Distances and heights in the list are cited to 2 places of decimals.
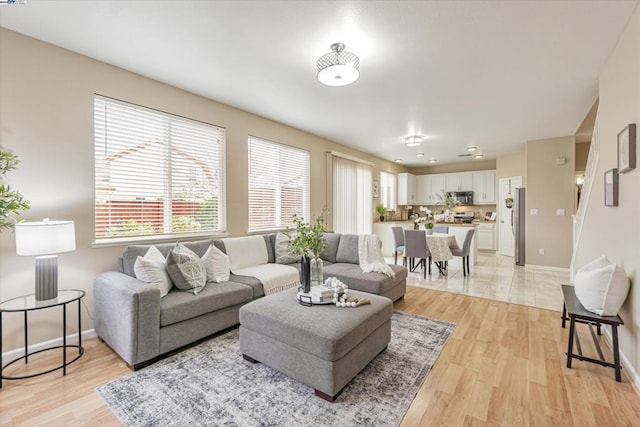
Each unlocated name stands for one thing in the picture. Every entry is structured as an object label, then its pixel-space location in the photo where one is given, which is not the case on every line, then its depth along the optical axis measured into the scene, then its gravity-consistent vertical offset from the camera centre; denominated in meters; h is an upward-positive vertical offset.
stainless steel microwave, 8.73 +0.46
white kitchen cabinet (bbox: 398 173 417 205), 9.05 +0.76
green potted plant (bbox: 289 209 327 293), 2.46 -0.33
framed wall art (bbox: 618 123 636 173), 2.11 +0.49
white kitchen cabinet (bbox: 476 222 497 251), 8.04 -0.70
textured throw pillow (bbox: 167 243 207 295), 2.70 -0.58
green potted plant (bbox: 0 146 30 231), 2.04 +0.11
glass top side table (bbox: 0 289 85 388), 2.08 -0.69
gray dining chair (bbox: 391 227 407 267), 5.66 -0.53
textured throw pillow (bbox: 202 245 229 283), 3.06 -0.59
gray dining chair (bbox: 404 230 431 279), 4.90 -0.58
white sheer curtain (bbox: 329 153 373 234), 6.19 +0.40
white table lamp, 2.07 -0.25
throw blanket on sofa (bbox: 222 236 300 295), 3.32 -0.72
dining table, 5.07 -0.65
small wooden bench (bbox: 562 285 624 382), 2.08 -0.85
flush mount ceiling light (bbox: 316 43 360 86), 2.48 +1.31
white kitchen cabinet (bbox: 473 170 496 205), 8.43 +0.73
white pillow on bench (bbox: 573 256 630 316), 2.13 -0.60
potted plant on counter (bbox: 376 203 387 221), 7.86 +0.05
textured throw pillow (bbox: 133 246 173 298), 2.52 -0.55
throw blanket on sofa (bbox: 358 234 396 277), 3.82 -0.56
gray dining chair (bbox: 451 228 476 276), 5.24 -0.74
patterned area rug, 1.72 -1.25
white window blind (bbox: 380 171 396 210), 8.46 +0.68
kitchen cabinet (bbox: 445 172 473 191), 8.79 +0.96
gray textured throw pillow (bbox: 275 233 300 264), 4.04 -0.59
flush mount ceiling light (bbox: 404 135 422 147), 5.60 +1.42
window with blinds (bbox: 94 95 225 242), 2.93 +0.46
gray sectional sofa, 2.21 -0.86
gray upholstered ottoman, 1.84 -0.91
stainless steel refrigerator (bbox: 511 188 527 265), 6.21 -0.32
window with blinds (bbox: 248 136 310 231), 4.50 +0.48
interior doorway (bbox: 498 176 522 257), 7.28 -0.14
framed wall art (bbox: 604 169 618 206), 2.49 +0.21
